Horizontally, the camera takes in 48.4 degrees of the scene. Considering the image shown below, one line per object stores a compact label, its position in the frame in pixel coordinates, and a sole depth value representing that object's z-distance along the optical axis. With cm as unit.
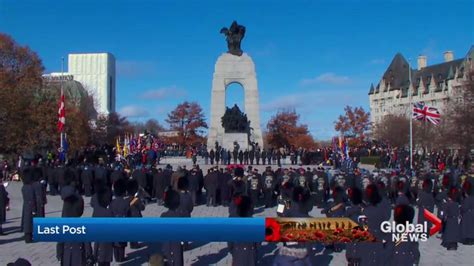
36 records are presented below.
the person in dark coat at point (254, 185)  1928
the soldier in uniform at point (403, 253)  792
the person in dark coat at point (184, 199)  1001
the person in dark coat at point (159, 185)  2089
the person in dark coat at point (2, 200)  1413
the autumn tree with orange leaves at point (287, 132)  7475
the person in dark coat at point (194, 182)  2047
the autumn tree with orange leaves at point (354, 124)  8400
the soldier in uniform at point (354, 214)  957
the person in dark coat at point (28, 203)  1297
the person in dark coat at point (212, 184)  2022
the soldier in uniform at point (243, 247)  878
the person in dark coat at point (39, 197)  1305
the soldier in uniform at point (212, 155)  4166
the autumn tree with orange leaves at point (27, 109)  3512
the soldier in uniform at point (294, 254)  679
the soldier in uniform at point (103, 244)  974
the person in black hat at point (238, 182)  1756
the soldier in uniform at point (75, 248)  894
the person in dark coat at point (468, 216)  1288
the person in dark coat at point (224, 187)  2020
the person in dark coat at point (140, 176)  2131
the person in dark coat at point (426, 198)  1374
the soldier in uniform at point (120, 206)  1023
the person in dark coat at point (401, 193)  1108
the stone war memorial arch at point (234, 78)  5106
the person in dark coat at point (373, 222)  834
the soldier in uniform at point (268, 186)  1988
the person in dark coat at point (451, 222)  1248
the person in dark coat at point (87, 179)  2248
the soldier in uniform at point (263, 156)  4134
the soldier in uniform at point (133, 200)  1090
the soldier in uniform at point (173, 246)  923
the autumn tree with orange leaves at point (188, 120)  7881
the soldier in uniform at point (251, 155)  4125
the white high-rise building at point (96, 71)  13125
